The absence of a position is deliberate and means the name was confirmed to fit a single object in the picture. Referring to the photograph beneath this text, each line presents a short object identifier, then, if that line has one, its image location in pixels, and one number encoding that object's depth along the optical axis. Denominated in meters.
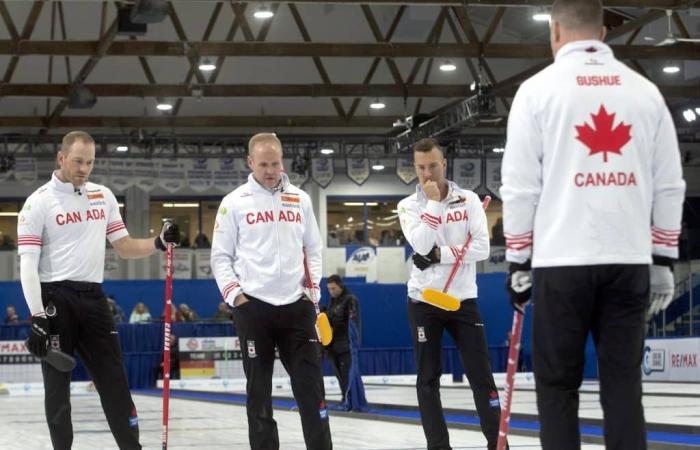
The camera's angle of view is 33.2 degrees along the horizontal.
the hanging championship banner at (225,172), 28.72
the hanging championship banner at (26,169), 27.95
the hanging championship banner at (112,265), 29.92
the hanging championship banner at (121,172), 28.61
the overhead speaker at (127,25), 17.04
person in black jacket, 13.95
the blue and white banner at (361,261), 29.45
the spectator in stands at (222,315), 25.19
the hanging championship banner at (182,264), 29.64
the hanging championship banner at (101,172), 28.50
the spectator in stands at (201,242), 30.88
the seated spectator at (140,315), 24.88
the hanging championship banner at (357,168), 29.30
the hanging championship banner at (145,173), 28.70
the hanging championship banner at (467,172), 29.03
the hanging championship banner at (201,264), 30.03
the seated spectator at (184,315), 24.67
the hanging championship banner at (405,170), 29.13
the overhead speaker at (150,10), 15.61
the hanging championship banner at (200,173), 28.73
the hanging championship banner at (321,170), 29.77
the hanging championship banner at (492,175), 29.19
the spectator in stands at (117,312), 23.73
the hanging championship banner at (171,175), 28.77
